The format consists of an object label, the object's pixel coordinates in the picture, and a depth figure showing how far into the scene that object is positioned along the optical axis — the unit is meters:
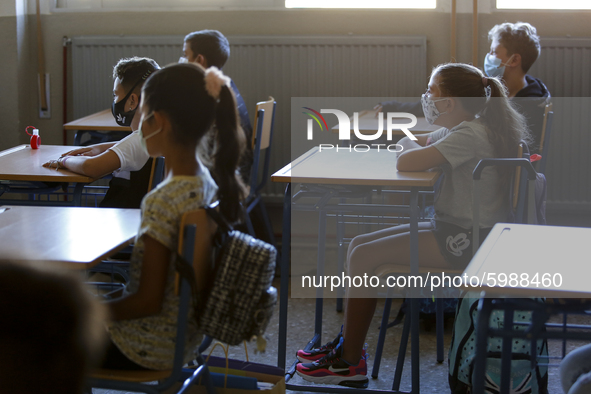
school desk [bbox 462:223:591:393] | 1.18
